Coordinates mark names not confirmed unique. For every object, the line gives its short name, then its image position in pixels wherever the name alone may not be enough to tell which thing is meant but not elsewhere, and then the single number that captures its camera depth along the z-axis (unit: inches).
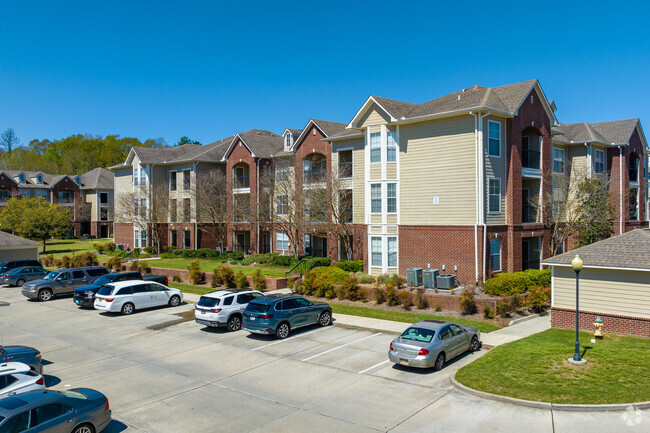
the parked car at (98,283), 992.9
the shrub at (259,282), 1144.8
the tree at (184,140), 4717.0
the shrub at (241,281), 1161.4
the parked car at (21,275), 1362.0
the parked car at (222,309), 779.4
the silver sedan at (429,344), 553.6
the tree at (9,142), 4675.4
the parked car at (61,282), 1103.6
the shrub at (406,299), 927.0
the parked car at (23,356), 530.0
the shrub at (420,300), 914.1
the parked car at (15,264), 1437.0
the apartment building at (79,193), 2938.0
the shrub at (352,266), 1266.0
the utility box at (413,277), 1048.8
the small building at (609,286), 680.4
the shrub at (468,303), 850.1
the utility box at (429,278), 1024.2
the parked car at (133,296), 924.6
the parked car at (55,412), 338.6
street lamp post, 546.0
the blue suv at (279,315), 718.9
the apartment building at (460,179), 1038.4
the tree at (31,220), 2176.4
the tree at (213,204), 1734.7
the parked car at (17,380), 432.8
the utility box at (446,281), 992.2
